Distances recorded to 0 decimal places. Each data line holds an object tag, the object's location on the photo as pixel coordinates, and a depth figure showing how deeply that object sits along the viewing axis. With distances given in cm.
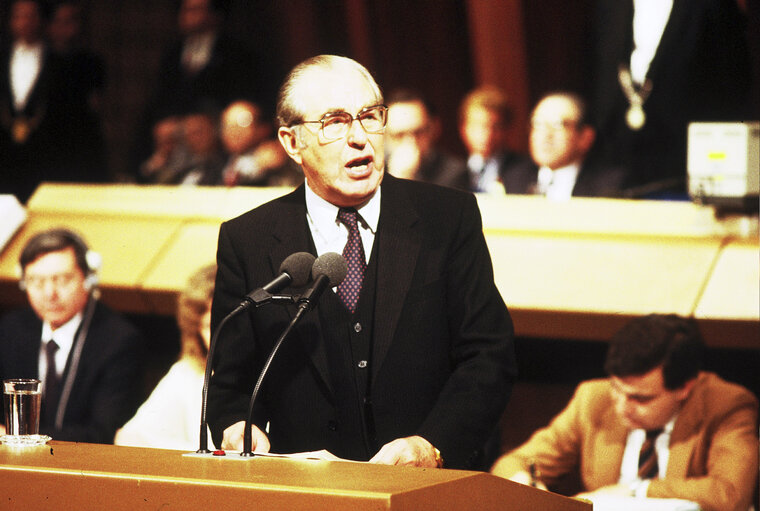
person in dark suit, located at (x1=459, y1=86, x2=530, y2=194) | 1142
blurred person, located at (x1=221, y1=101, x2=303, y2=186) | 1170
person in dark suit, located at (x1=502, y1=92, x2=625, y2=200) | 1031
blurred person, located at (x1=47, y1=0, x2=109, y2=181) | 1287
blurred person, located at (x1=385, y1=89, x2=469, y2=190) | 1118
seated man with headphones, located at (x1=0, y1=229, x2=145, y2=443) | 818
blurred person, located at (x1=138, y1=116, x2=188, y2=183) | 1251
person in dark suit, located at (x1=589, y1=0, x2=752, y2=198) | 856
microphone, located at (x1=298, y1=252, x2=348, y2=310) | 411
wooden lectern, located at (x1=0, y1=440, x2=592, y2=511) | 331
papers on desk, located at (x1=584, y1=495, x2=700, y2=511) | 609
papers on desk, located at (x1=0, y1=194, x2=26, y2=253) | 970
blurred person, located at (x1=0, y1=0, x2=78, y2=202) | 1273
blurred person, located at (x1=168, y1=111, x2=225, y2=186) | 1203
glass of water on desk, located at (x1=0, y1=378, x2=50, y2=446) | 434
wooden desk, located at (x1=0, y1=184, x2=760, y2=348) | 726
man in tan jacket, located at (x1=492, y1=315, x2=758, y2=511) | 662
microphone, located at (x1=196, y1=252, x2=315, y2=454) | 403
